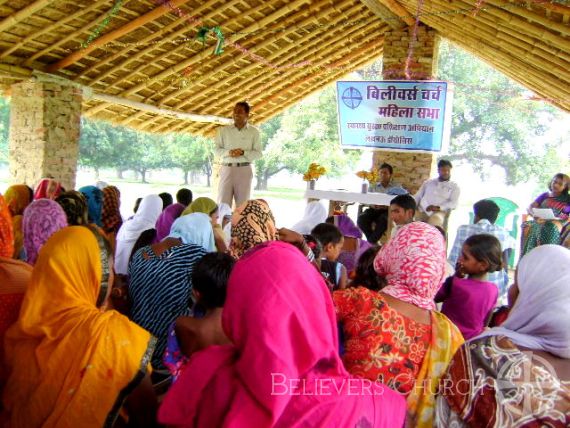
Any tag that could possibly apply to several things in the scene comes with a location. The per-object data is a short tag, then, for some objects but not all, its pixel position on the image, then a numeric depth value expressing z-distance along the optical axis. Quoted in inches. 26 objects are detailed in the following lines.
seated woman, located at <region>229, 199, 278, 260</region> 94.3
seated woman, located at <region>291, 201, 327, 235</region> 186.5
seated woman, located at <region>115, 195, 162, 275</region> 161.5
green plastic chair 376.2
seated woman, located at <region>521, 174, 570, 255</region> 244.8
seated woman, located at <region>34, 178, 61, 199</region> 178.4
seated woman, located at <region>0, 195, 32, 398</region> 79.9
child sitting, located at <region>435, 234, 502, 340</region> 109.1
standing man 298.8
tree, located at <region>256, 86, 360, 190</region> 1017.5
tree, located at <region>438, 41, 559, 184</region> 1002.7
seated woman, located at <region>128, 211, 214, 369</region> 101.7
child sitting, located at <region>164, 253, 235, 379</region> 77.0
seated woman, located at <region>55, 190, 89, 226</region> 129.6
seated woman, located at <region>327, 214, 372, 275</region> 159.8
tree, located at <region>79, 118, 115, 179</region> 1093.1
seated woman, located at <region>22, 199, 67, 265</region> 112.9
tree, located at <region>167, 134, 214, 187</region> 1181.7
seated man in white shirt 278.1
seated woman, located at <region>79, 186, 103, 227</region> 166.2
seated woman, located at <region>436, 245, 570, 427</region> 54.7
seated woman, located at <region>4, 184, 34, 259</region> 159.0
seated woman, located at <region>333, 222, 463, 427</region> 72.4
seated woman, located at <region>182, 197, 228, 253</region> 170.9
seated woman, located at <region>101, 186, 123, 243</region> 181.9
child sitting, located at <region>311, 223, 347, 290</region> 126.5
